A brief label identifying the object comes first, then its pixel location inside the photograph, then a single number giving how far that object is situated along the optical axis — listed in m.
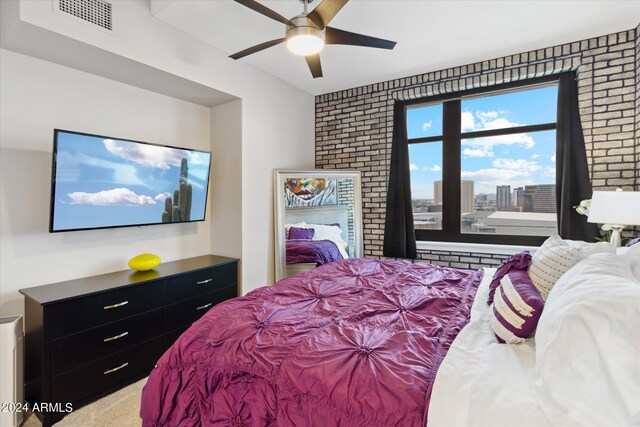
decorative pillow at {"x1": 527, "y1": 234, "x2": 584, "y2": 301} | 1.34
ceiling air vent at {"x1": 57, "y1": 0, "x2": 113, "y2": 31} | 1.95
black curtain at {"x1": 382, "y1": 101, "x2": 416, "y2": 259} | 3.59
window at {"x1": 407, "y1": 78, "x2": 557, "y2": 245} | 3.10
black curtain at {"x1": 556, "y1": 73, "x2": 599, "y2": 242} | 2.73
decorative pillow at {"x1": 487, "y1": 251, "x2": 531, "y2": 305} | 1.58
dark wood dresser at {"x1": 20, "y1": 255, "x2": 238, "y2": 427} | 1.85
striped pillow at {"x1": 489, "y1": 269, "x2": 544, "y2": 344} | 1.13
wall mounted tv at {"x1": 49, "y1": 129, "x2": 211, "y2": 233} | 2.12
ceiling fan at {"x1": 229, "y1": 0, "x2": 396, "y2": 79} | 1.81
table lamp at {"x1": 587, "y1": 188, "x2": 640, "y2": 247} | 1.99
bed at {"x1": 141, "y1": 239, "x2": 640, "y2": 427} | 0.81
